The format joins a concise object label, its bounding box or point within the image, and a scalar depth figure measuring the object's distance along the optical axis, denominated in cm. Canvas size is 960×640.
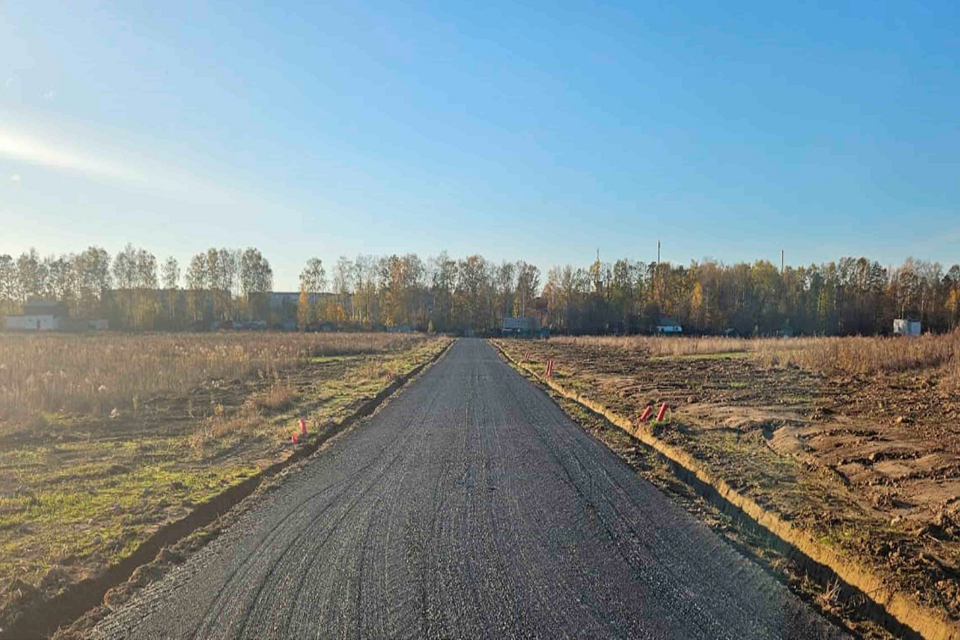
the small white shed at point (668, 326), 9838
